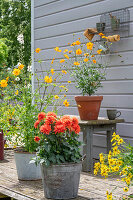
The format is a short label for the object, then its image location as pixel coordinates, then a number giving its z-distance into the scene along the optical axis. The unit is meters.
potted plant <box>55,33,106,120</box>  4.25
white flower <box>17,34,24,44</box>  4.17
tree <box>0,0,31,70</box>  20.31
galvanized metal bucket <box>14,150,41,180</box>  3.67
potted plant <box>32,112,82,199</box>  3.06
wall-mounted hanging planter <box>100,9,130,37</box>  4.43
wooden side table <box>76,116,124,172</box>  4.08
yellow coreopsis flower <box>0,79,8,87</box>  3.94
